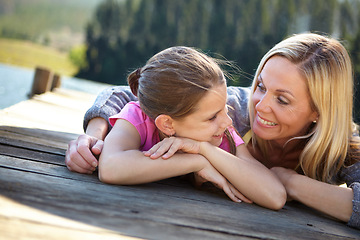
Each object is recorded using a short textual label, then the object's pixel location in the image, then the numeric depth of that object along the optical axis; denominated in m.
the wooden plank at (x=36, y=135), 2.52
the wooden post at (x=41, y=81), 6.70
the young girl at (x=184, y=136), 1.88
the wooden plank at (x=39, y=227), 1.13
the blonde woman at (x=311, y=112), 2.17
